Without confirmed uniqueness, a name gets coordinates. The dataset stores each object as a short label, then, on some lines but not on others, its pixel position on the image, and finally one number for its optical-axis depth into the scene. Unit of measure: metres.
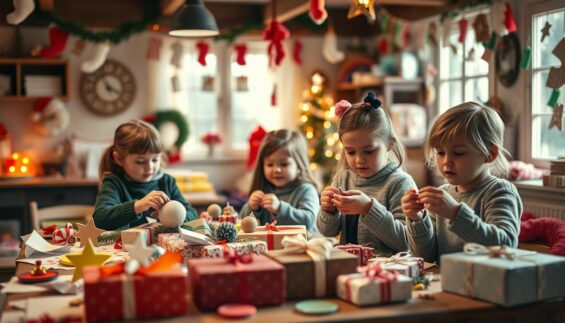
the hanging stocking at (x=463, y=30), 5.36
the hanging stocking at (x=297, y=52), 6.98
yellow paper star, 2.09
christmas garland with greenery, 6.31
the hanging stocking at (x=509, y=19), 4.79
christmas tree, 6.61
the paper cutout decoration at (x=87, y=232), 2.71
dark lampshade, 3.54
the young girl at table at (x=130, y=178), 2.94
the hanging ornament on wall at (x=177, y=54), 6.64
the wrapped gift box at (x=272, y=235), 2.41
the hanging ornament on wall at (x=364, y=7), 2.82
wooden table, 1.66
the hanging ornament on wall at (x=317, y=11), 4.34
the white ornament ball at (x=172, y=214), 2.54
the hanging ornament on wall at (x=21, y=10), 4.53
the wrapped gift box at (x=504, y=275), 1.74
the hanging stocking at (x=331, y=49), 6.73
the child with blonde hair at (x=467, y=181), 2.16
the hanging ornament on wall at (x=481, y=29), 5.00
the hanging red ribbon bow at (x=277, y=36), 5.34
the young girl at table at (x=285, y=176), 3.28
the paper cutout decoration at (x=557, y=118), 4.36
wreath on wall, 6.73
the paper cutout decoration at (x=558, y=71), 4.32
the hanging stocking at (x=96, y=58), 6.11
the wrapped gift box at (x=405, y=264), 1.95
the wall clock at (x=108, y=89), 6.65
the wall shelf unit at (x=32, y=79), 6.24
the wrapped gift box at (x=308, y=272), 1.83
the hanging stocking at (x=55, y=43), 6.10
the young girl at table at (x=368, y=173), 2.54
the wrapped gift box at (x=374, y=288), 1.75
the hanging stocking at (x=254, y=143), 6.14
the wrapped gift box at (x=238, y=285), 1.72
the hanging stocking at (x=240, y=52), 5.93
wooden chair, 3.90
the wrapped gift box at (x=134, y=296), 1.63
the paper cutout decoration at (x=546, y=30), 4.56
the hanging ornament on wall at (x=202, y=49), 5.67
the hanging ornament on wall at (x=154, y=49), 6.70
